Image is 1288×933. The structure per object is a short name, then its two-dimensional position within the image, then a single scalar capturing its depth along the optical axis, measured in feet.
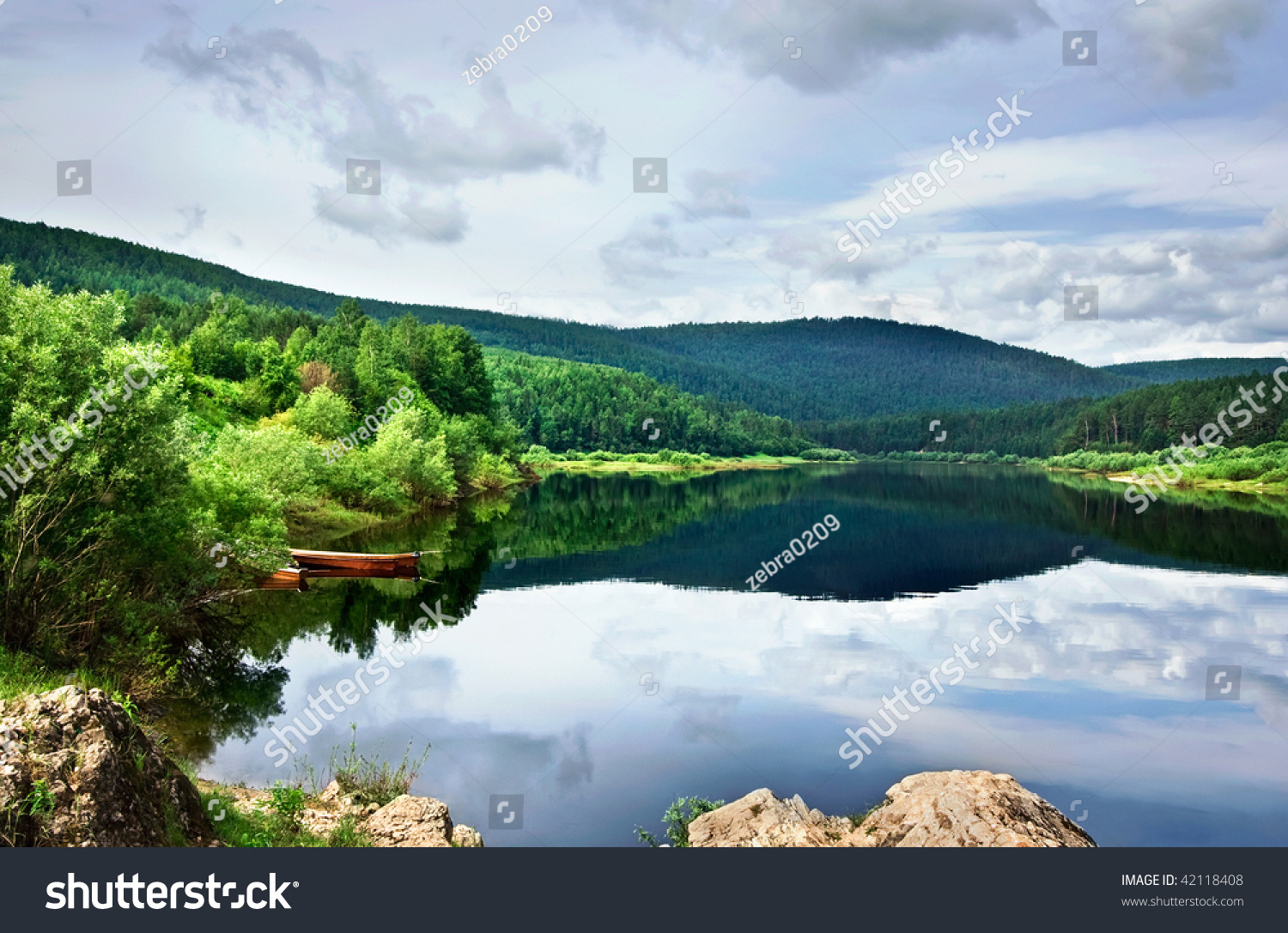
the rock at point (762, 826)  40.52
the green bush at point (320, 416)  205.77
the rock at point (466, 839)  42.73
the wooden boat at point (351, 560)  121.19
